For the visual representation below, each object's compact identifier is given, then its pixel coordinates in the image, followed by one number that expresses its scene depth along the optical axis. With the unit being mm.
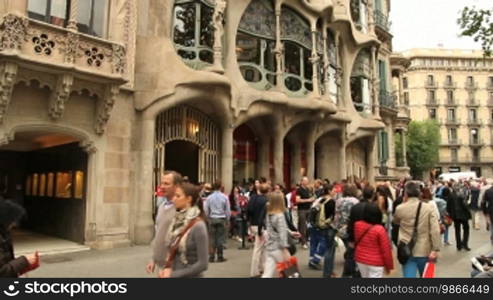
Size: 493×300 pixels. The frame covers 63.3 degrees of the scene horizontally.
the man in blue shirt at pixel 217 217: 9555
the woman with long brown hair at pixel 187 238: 3400
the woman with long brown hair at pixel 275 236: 5852
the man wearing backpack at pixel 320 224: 7852
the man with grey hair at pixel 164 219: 3820
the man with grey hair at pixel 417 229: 5324
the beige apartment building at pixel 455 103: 64500
